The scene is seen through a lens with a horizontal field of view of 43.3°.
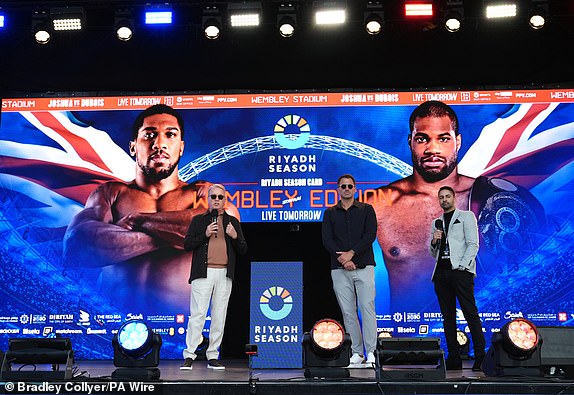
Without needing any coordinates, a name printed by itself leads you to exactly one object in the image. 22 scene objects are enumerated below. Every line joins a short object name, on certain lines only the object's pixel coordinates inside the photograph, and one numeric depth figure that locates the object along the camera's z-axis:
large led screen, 8.43
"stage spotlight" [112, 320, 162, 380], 4.64
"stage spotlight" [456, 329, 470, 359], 7.71
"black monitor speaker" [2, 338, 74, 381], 4.42
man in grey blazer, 5.93
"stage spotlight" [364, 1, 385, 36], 7.54
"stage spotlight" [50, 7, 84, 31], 7.68
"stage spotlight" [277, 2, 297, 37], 7.58
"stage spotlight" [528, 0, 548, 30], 7.38
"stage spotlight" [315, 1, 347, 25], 7.52
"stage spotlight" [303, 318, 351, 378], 4.64
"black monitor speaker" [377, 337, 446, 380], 4.48
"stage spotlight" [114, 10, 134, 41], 7.72
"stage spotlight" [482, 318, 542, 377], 4.58
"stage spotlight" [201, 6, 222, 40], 7.66
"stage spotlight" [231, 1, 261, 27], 7.61
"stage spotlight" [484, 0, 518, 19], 7.43
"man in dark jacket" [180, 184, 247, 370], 6.09
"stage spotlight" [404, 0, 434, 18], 7.47
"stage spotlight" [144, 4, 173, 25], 7.68
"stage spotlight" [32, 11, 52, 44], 7.77
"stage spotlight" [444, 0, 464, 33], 7.47
